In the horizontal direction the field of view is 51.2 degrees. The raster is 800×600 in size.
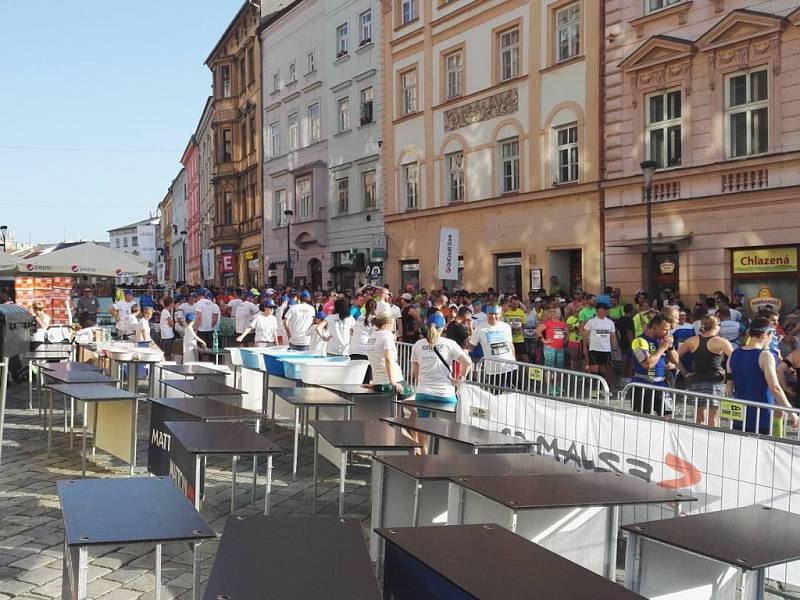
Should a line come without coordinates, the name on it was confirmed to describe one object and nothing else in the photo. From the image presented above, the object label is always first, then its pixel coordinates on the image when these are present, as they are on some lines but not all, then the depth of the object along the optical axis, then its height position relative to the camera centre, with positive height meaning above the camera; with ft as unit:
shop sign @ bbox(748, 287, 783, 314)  57.11 -1.16
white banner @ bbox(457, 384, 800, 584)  17.65 -4.04
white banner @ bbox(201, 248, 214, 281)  153.64 +4.52
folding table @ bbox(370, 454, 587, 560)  15.75 -4.22
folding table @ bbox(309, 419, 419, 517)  18.56 -3.55
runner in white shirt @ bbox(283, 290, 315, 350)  49.93 -2.31
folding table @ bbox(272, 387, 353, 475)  25.58 -3.59
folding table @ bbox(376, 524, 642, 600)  9.11 -3.33
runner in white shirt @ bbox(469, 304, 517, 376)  36.88 -2.32
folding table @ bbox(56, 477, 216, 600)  10.78 -3.20
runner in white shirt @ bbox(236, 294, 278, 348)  48.80 -2.30
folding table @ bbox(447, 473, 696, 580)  13.70 -3.97
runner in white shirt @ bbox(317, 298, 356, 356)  45.78 -2.45
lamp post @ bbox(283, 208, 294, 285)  109.60 +6.36
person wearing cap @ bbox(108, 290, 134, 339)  53.82 -1.75
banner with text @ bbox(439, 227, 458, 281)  69.77 +2.68
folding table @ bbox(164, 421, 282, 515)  17.44 -3.40
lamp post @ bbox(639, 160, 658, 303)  55.88 +6.69
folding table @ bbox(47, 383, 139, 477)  24.93 -4.10
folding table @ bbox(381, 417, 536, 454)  19.53 -3.68
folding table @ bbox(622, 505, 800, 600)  11.51 -3.84
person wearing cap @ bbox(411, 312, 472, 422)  28.25 -2.77
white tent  59.52 +1.83
